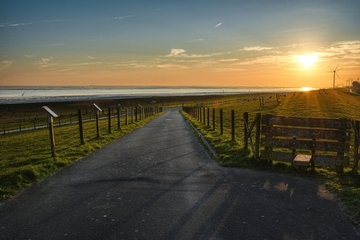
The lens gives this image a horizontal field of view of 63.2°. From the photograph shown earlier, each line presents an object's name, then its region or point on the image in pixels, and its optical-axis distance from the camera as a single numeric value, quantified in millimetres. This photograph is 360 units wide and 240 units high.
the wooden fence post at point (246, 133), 12641
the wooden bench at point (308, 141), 9734
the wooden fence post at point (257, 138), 11289
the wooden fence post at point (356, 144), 9328
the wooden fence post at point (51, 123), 12901
